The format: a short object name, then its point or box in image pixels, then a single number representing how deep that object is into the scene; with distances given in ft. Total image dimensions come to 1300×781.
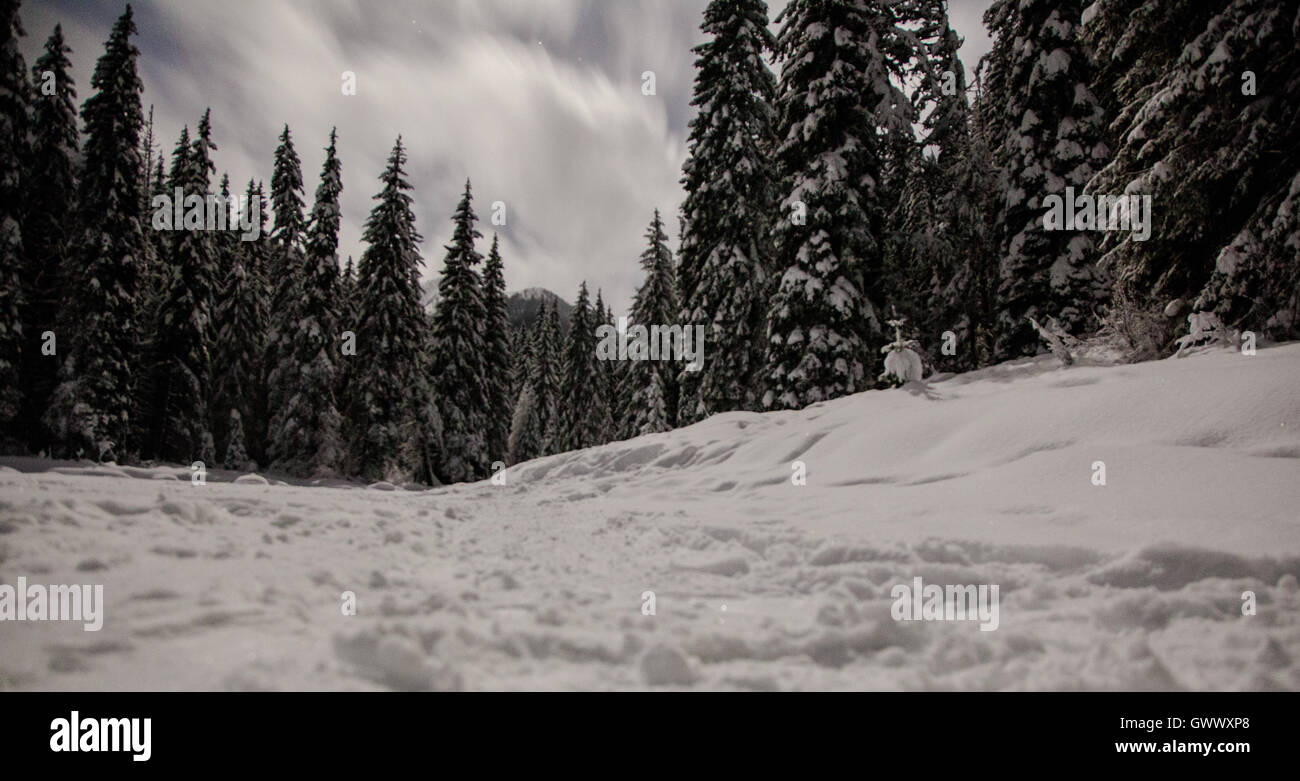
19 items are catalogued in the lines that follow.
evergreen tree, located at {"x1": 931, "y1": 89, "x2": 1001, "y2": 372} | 54.60
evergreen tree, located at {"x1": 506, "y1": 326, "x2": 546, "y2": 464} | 135.85
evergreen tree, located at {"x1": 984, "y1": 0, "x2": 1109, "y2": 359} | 45.32
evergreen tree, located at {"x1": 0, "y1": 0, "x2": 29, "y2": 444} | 56.54
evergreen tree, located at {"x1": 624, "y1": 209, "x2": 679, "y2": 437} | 74.54
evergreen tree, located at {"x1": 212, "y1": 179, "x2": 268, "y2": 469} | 97.81
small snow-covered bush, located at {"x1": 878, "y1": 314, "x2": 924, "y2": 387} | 34.40
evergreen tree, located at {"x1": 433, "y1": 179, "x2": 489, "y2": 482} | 87.45
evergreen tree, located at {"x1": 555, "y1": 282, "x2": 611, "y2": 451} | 129.80
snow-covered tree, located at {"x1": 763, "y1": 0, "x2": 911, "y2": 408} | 45.06
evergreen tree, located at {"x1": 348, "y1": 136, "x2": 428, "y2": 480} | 81.56
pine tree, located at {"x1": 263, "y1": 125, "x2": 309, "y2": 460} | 86.58
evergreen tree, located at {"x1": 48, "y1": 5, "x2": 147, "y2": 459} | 64.39
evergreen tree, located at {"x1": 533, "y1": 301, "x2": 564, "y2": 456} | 135.23
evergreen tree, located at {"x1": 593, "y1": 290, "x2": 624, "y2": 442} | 139.64
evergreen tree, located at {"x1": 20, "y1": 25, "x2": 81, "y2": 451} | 64.23
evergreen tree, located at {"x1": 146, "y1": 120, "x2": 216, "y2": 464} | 85.81
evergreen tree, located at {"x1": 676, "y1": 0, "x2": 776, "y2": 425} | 59.72
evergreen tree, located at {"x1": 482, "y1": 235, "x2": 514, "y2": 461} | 104.32
